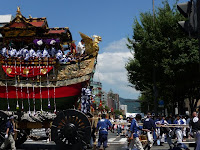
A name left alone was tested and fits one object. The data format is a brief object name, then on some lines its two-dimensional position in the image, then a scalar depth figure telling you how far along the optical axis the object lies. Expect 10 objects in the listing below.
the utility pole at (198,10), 6.19
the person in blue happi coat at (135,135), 10.92
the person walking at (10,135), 12.10
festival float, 13.02
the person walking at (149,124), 13.48
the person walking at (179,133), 15.80
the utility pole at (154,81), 27.31
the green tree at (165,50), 24.67
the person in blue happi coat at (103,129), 12.19
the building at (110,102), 179.95
